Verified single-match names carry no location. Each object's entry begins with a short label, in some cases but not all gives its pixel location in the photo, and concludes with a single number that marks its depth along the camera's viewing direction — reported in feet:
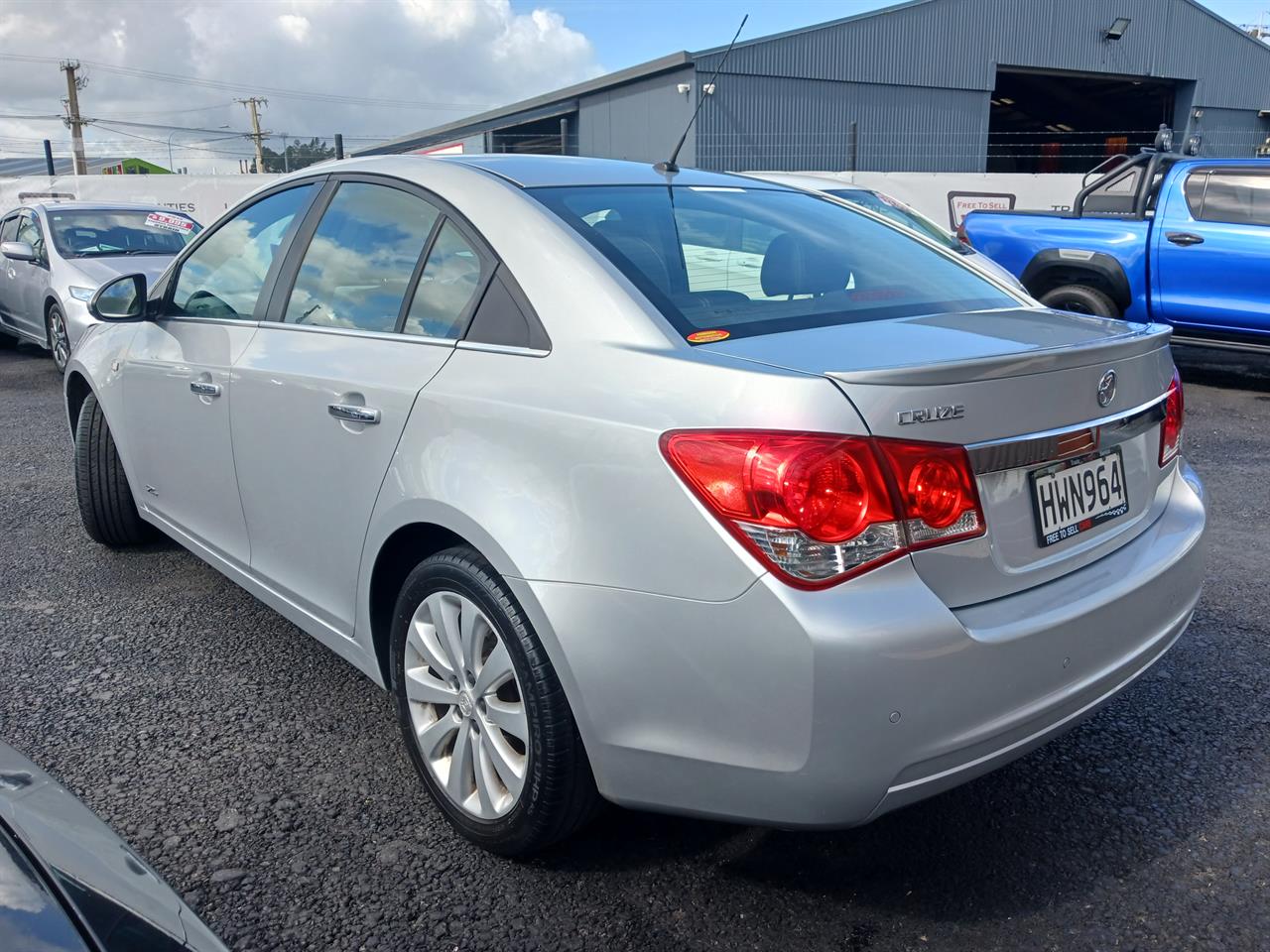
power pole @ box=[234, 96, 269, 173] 200.75
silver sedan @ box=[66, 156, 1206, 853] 6.07
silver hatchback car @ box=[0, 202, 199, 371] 28.37
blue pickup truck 26.71
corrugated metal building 80.74
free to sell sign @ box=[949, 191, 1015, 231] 50.54
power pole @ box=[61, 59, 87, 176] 165.07
